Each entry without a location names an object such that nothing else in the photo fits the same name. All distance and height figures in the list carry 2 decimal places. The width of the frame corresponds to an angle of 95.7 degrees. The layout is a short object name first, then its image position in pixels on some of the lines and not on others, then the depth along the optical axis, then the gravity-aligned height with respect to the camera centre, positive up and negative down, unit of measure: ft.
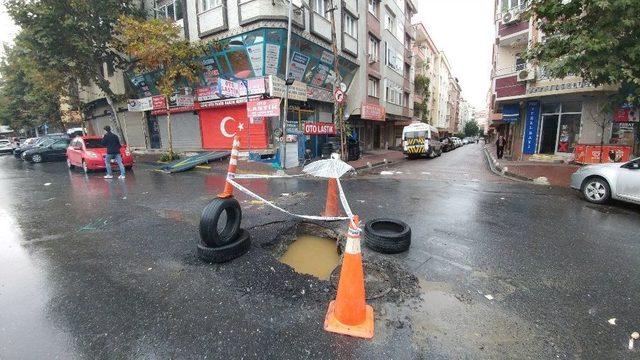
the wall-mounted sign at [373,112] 67.41 +5.99
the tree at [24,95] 64.64 +13.08
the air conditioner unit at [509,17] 55.72 +22.70
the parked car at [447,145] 96.28 -3.20
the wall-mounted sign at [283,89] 45.32 +7.82
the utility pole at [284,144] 38.09 -0.92
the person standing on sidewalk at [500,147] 62.08 -2.53
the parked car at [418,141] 64.39 -1.11
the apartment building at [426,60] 124.86 +35.29
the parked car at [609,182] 20.58 -3.64
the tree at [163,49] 46.19 +14.60
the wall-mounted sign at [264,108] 40.32 +4.22
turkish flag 51.90 +1.75
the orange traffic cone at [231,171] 12.73 -1.47
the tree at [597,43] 24.25 +8.14
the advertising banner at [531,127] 54.90 +1.45
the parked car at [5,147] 89.41 -1.88
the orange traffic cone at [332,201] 17.99 -3.96
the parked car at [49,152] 56.96 -2.30
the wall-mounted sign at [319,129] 50.29 +1.49
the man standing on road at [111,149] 34.27 -1.14
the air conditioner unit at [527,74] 50.01 +10.48
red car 39.40 -2.01
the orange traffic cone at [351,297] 8.45 -4.72
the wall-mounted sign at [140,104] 65.94 +8.14
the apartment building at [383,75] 70.74 +17.54
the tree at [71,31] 48.49 +19.17
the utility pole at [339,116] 42.08 +3.45
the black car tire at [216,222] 11.85 -3.62
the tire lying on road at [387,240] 13.25 -4.78
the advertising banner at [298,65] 51.06 +13.00
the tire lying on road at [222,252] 12.24 -4.83
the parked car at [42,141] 58.44 -0.12
